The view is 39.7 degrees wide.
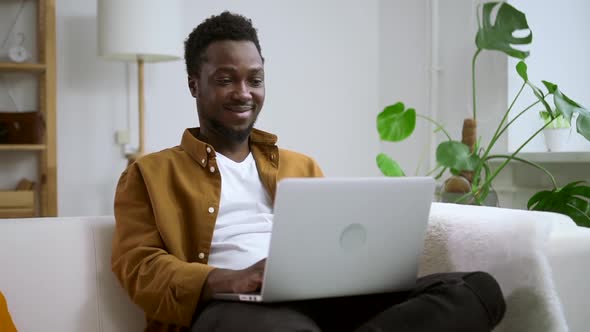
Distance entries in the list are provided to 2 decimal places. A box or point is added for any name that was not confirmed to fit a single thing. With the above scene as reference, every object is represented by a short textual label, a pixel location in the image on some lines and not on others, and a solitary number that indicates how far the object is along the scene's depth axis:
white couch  1.52
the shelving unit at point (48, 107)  3.62
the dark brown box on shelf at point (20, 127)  3.58
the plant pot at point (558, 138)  3.19
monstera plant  2.48
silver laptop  1.24
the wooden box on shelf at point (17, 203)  3.55
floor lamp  3.53
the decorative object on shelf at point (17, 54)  3.63
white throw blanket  1.49
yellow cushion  1.46
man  1.33
